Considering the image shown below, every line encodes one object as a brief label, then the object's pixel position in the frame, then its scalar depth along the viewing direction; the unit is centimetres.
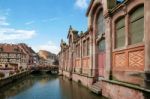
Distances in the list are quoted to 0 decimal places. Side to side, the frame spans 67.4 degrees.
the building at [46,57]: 7552
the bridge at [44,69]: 3735
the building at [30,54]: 5078
